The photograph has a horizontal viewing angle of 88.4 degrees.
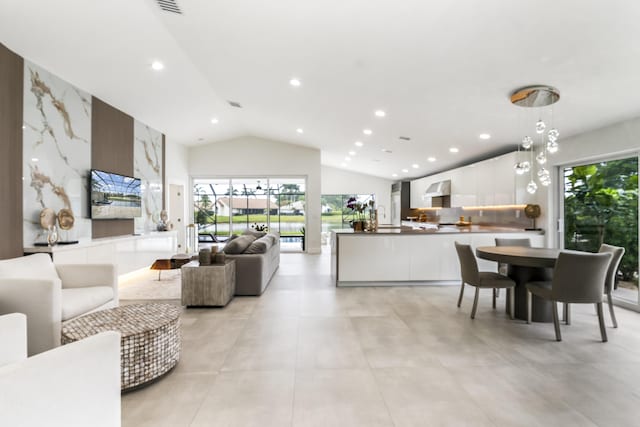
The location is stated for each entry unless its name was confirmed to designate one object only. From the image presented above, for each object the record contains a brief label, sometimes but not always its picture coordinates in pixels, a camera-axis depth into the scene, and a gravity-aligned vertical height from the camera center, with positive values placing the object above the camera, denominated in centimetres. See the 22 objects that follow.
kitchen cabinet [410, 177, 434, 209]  991 +72
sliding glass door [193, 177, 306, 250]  959 +29
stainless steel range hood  804 +62
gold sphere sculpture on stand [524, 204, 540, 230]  534 +2
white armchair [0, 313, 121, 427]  114 -66
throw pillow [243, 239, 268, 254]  478 -50
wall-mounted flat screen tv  531 +32
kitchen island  517 -66
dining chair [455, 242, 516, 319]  360 -72
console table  411 -56
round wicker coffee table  215 -83
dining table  328 -63
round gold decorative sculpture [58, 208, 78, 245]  444 -8
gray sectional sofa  458 -70
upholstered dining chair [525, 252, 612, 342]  295 -61
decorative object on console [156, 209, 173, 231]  727 -20
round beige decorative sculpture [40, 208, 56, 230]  417 -5
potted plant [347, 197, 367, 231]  539 +5
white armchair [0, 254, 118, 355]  238 -66
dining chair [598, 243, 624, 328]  330 -56
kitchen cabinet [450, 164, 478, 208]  693 +61
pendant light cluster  317 +123
